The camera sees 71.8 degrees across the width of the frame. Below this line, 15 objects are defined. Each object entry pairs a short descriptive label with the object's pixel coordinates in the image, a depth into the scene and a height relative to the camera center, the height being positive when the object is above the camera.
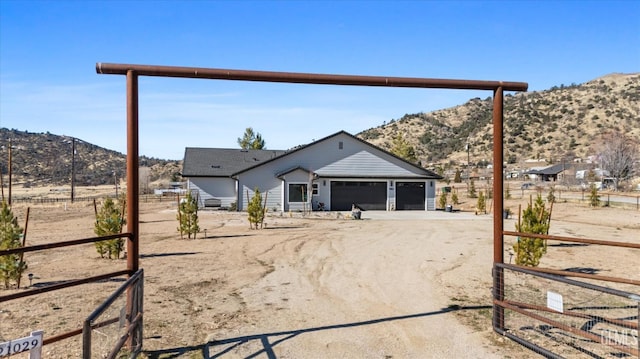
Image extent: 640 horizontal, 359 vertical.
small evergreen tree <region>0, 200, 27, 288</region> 9.92 -1.41
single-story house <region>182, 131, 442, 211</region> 33.97 +0.48
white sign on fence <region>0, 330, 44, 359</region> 3.46 -1.29
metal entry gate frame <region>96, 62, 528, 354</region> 6.23 +1.60
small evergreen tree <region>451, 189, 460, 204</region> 39.81 -1.14
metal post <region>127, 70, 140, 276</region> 6.20 +0.30
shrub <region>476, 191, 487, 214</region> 33.38 -1.33
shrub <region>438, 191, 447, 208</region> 36.48 -1.22
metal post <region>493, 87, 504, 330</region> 7.00 -0.19
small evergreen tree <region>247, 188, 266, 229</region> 23.20 -1.32
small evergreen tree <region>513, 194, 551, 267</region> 11.98 -1.31
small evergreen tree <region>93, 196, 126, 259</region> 14.02 -1.36
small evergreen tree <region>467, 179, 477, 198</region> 50.39 -0.76
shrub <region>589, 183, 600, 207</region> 35.25 -1.00
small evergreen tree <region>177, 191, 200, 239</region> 18.97 -1.37
